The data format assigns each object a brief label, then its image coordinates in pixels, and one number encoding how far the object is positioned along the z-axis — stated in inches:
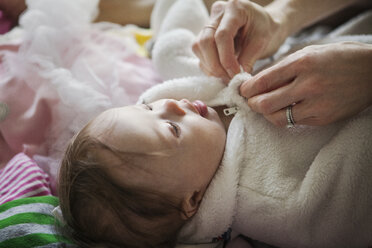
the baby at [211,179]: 27.1
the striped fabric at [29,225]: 26.0
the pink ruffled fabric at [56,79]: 38.9
